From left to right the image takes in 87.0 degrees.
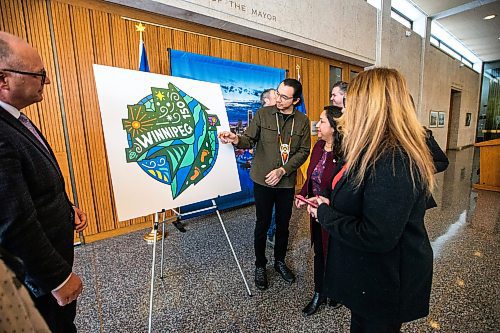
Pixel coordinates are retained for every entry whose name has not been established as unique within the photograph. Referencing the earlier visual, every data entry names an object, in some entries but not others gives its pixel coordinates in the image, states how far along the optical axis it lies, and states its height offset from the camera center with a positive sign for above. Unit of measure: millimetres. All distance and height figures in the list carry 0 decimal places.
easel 1596 -589
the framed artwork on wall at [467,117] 12824 +155
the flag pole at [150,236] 3004 -1193
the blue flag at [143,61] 2781 +762
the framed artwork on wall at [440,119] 10368 +108
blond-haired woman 852 -279
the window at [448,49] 9836 +2954
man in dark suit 824 -197
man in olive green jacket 2070 -214
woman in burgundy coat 1703 -326
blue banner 3592 +709
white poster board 1574 -48
